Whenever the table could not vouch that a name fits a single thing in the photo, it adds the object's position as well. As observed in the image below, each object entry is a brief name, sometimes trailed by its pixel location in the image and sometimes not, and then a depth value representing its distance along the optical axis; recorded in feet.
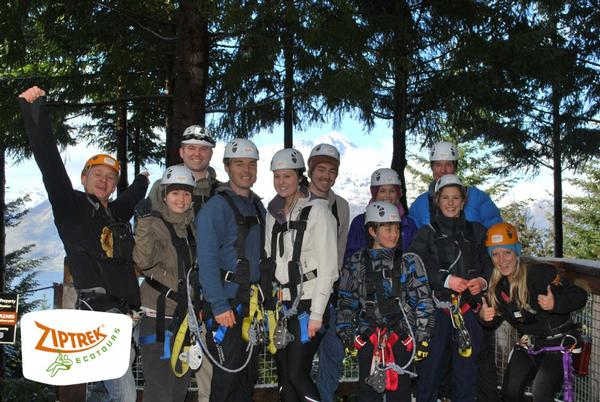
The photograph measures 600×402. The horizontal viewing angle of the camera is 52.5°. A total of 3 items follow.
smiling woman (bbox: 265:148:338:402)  15.19
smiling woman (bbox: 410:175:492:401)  17.15
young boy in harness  16.12
